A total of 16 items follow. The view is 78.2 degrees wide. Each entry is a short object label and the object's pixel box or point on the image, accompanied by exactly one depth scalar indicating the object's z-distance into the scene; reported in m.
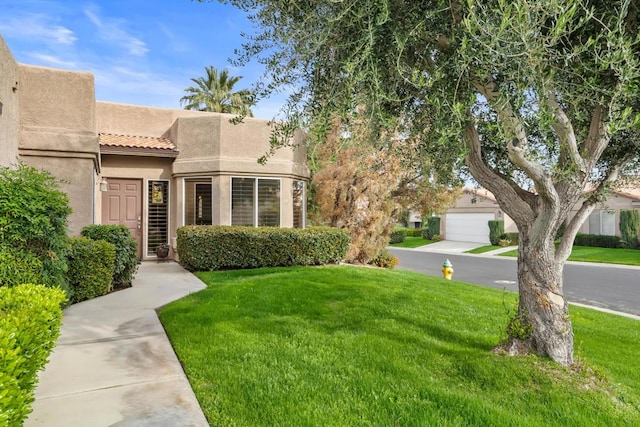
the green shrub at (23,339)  2.23
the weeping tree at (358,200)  16.44
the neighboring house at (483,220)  28.59
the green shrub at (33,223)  5.41
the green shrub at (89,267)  7.52
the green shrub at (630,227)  25.97
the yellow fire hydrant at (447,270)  14.69
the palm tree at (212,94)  36.53
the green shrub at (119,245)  8.90
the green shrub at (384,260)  17.73
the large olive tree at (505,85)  3.51
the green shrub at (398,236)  39.95
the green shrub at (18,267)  5.27
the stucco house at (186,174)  13.48
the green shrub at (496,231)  31.33
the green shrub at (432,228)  39.31
